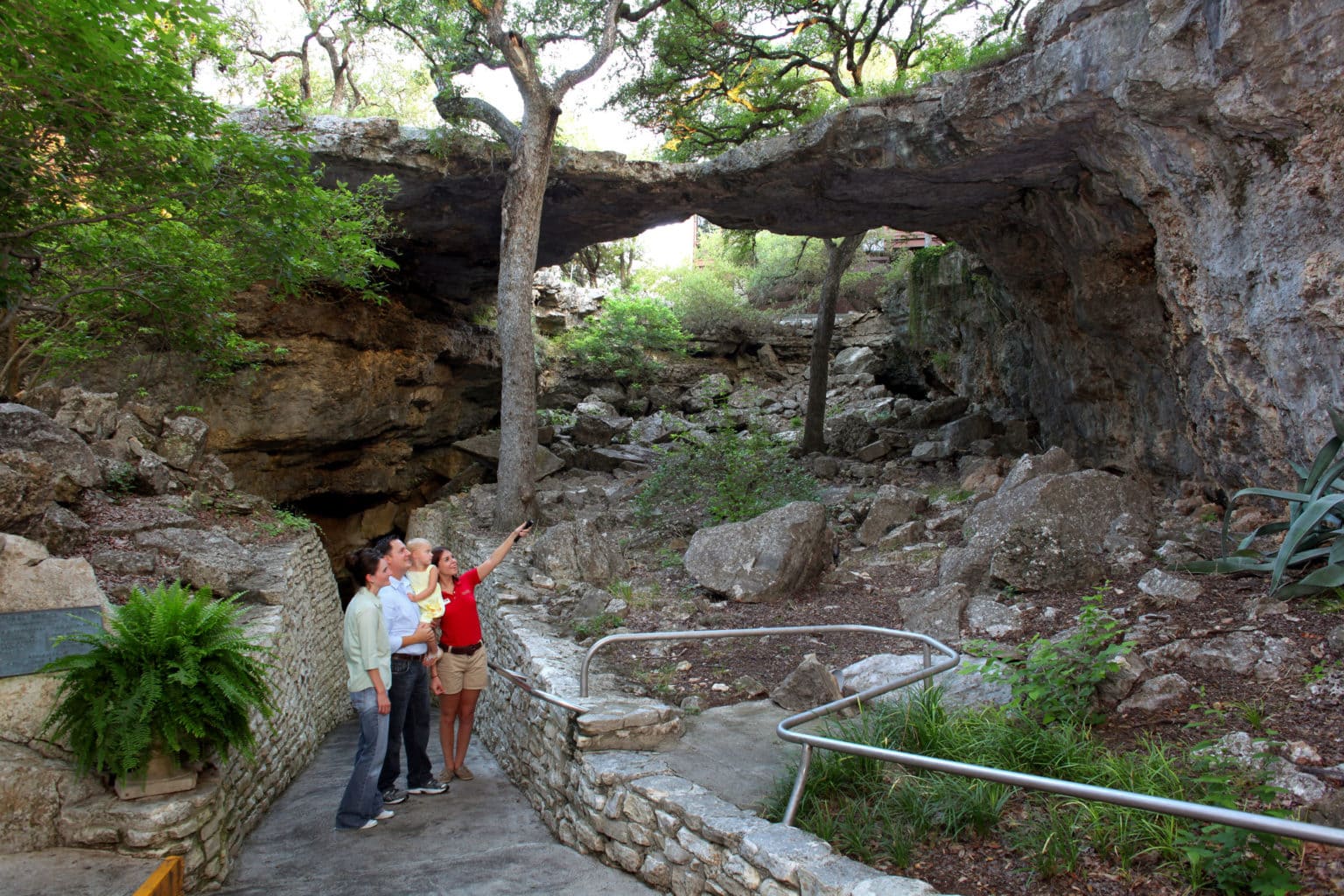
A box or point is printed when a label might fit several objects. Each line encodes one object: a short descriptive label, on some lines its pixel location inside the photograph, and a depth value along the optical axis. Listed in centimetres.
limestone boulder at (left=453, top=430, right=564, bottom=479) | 1641
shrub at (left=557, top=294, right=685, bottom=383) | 2083
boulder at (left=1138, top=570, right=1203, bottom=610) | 532
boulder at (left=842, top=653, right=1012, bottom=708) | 434
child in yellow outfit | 543
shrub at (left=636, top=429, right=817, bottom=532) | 1015
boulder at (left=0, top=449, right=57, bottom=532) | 602
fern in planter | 417
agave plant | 461
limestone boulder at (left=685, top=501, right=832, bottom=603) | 748
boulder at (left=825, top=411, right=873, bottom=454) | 1496
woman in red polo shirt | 555
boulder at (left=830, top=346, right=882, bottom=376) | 2156
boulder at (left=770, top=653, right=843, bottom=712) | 510
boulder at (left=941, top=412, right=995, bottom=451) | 1275
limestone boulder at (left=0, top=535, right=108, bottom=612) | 469
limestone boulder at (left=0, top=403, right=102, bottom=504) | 742
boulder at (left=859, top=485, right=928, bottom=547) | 901
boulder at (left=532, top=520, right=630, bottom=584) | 863
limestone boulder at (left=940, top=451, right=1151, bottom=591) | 639
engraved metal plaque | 459
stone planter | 429
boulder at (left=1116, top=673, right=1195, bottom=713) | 384
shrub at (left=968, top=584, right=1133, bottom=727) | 375
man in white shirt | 495
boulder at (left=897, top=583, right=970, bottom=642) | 596
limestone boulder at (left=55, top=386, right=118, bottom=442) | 959
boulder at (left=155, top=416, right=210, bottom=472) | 1061
